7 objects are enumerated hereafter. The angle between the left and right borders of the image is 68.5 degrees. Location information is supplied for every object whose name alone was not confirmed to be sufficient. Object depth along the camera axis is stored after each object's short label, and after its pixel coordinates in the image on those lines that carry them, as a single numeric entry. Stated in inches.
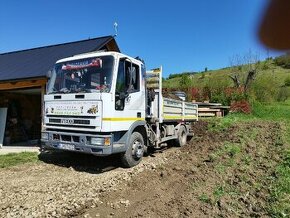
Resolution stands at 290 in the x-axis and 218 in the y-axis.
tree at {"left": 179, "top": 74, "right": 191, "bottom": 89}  725.1
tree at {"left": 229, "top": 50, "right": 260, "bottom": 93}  684.9
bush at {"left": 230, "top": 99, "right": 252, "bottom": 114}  557.2
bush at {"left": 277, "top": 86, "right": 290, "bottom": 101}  704.6
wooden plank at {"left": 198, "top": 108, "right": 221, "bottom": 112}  536.2
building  321.7
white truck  206.2
